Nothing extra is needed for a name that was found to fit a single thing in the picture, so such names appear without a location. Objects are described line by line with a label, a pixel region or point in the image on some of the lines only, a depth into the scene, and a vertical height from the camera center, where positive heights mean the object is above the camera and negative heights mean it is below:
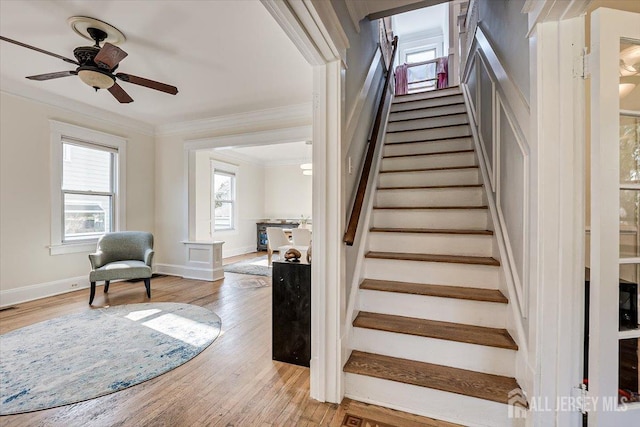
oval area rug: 1.73 -1.09
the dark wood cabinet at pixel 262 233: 7.56 -0.55
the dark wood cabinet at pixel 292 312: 2.02 -0.73
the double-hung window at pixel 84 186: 3.67 +0.39
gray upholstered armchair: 3.39 -0.60
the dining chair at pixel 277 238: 5.21 -0.48
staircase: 1.52 -0.60
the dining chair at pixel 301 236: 4.66 -0.39
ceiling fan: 2.15 +1.20
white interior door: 1.18 -0.01
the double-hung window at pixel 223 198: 6.50 +0.38
